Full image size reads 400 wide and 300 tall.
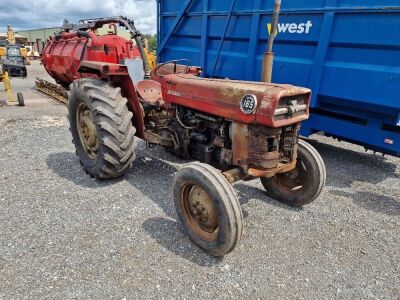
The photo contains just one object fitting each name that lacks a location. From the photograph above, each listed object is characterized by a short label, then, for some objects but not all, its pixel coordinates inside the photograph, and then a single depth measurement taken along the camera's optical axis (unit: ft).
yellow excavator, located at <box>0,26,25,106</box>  27.45
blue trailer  12.63
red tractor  8.43
